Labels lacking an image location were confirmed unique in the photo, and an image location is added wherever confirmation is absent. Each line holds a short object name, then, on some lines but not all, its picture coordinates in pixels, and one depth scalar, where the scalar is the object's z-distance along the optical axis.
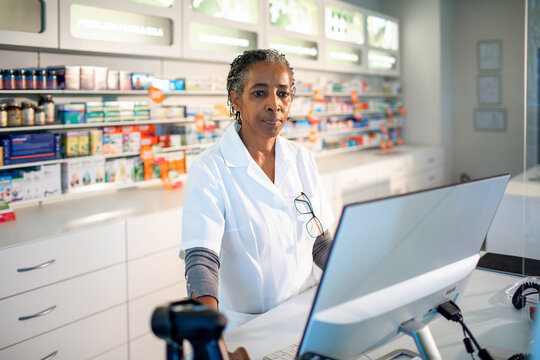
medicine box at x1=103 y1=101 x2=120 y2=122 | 3.08
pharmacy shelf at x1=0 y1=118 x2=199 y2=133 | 2.66
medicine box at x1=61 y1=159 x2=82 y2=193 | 2.94
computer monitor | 0.76
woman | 1.54
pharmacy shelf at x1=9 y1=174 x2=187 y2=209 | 2.79
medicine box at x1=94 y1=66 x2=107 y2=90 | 3.01
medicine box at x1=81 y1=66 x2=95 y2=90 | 2.94
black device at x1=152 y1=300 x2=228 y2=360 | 0.63
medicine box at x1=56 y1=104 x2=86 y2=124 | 2.89
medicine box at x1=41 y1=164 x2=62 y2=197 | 2.81
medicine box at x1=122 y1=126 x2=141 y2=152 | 3.25
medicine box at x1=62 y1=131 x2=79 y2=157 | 2.92
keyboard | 1.17
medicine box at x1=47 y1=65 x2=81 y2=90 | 2.84
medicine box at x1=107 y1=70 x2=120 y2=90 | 3.09
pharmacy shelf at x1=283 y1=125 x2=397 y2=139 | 4.72
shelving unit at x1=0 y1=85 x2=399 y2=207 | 2.73
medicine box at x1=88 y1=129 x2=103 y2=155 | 3.05
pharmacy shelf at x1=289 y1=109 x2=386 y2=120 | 4.76
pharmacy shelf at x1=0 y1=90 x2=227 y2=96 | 2.69
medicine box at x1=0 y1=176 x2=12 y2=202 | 2.62
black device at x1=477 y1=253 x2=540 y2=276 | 1.64
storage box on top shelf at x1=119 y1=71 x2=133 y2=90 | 3.16
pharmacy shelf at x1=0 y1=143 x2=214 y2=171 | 2.69
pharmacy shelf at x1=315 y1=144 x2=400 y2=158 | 5.16
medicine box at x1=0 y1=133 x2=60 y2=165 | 2.63
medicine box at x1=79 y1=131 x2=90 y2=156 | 2.99
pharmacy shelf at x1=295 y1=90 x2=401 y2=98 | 4.78
